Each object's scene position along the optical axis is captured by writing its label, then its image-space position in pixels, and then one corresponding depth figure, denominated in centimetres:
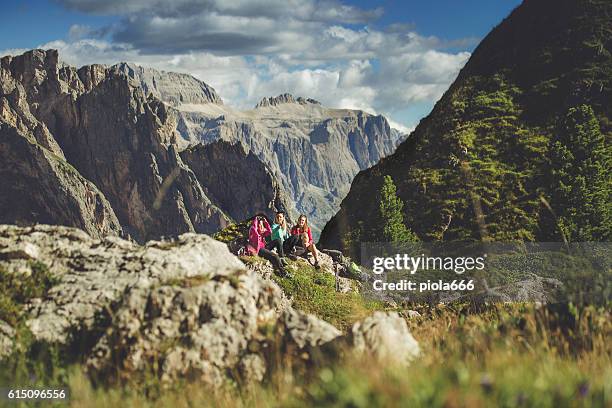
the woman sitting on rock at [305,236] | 2525
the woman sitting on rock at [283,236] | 2366
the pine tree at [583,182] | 6488
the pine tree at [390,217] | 6362
